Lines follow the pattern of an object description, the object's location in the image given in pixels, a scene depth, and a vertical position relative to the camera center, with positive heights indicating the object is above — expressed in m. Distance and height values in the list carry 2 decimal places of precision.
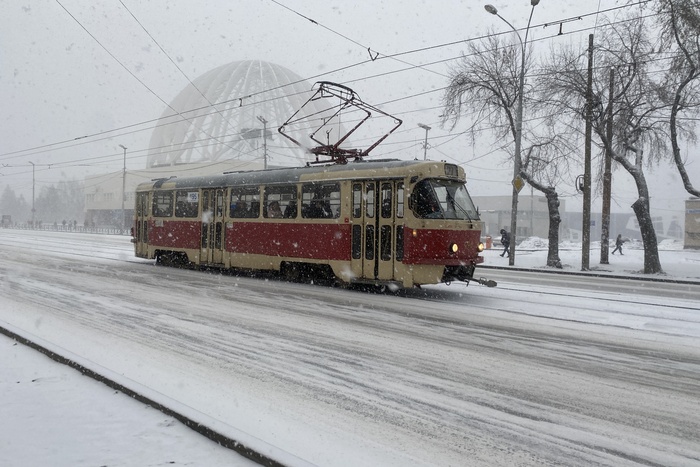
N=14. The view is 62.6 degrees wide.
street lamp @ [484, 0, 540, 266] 22.64 +3.86
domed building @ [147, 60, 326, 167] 89.00 +18.10
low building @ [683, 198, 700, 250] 51.62 +0.81
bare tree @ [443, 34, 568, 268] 24.88 +5.98
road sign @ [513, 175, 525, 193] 23.84 +2.00
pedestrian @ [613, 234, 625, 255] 36.23 -0.63
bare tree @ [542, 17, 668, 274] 21.91 +5.36
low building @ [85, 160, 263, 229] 79.19 +7.10
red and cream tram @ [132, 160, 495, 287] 12.23 +0.17
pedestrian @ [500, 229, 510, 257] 31.56 -0.44
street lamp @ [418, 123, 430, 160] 40.94 +7.31
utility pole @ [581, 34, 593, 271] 22.16 +1.77
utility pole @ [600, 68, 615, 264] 24.53 +1.17
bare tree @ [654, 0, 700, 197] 19.19 +6.08
